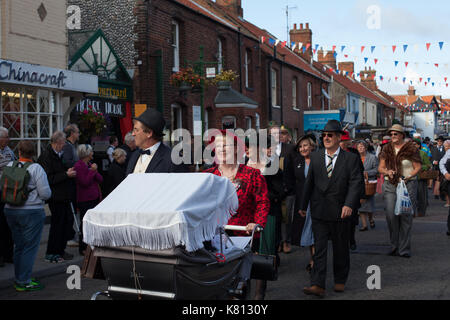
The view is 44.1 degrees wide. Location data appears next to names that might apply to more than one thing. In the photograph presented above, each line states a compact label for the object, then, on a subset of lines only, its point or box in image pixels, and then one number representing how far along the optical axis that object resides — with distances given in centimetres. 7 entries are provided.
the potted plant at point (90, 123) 1463
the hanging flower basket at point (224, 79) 1861
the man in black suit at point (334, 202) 659
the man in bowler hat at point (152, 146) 488
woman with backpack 695
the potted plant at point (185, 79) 1845
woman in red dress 514
